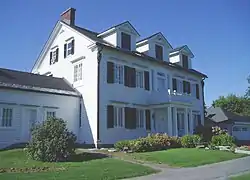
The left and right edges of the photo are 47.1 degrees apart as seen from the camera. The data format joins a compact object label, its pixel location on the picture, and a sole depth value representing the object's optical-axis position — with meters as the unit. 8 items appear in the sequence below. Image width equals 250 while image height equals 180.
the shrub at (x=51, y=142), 15.41
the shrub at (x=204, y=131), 29.16
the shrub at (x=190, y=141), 22.77
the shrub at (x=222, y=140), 26.00
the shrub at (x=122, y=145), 19.83
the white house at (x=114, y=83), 23.06
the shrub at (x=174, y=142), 22.34
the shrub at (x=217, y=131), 28.62
